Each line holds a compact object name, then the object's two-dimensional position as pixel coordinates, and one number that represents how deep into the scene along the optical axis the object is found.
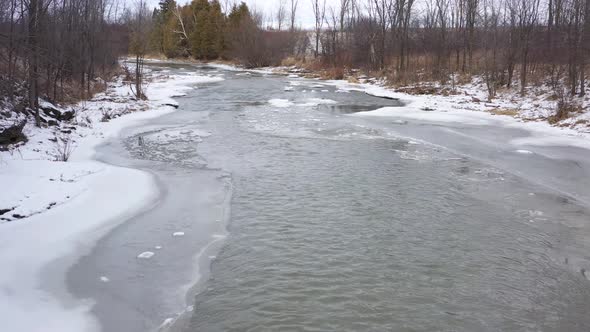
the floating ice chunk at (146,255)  6.27
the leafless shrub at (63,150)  10.98
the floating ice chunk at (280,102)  22.55
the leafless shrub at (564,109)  16.42
